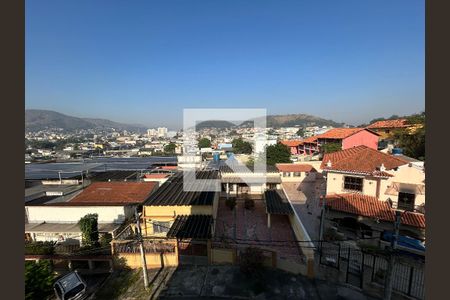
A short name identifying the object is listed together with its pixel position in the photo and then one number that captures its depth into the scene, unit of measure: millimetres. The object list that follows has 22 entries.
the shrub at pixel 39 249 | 12064
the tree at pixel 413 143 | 26041
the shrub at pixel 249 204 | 18297
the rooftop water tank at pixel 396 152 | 19297
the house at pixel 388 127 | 36638
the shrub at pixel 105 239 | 12562
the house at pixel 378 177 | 12766
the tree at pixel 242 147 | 64756
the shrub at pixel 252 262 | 10320
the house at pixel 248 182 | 21891
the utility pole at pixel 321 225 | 11459
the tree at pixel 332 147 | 35844
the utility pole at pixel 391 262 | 6984
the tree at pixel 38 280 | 8430
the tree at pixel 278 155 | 36125
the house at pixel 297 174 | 28156
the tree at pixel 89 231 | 12008
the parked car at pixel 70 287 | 9664
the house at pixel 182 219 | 11578
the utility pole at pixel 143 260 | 9554
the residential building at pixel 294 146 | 51062
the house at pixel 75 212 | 13703
